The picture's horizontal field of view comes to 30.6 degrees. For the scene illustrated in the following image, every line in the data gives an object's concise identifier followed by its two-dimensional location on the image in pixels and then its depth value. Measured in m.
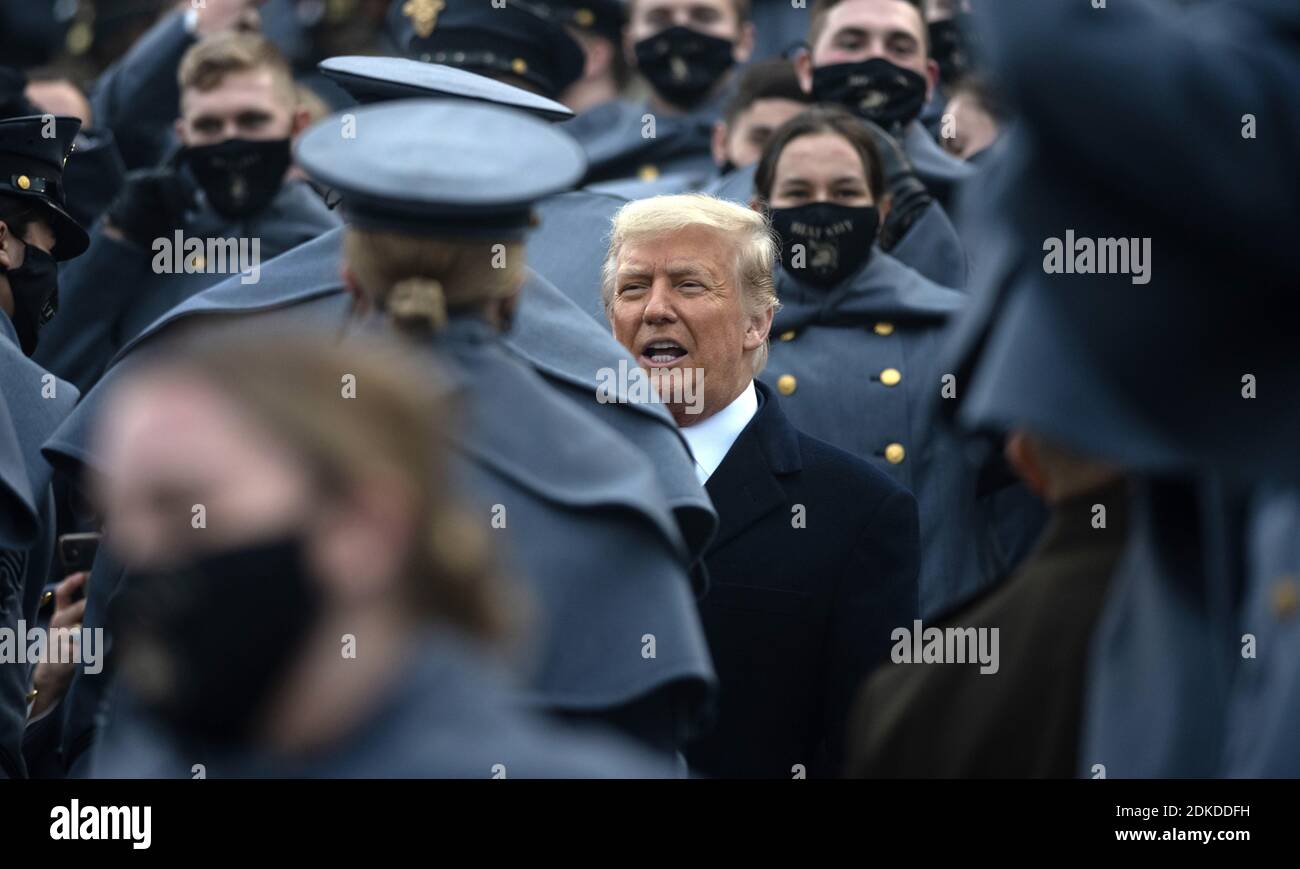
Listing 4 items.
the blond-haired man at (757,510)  5.20
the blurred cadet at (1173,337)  2.97
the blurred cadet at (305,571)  2.47
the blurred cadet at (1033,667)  3.38
